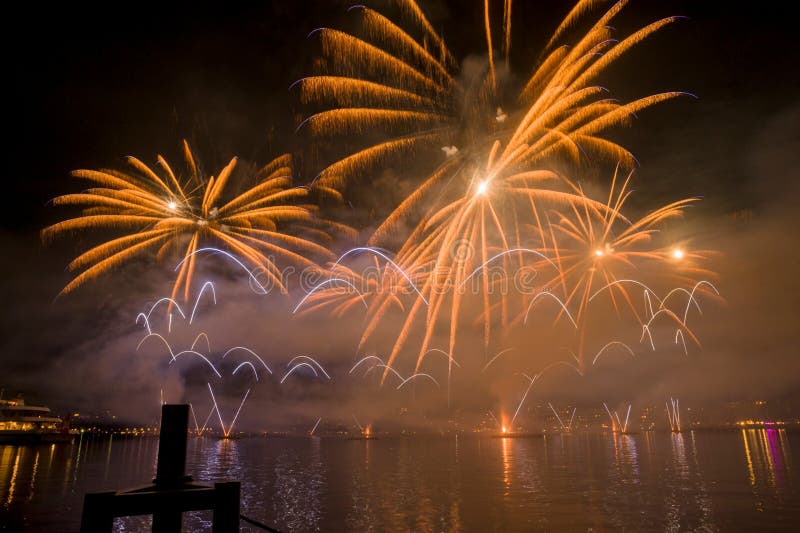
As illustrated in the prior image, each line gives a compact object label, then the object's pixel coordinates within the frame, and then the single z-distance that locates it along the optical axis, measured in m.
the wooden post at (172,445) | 8.48
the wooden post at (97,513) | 7.02
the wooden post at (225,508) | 8.02
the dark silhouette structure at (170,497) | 7.19
